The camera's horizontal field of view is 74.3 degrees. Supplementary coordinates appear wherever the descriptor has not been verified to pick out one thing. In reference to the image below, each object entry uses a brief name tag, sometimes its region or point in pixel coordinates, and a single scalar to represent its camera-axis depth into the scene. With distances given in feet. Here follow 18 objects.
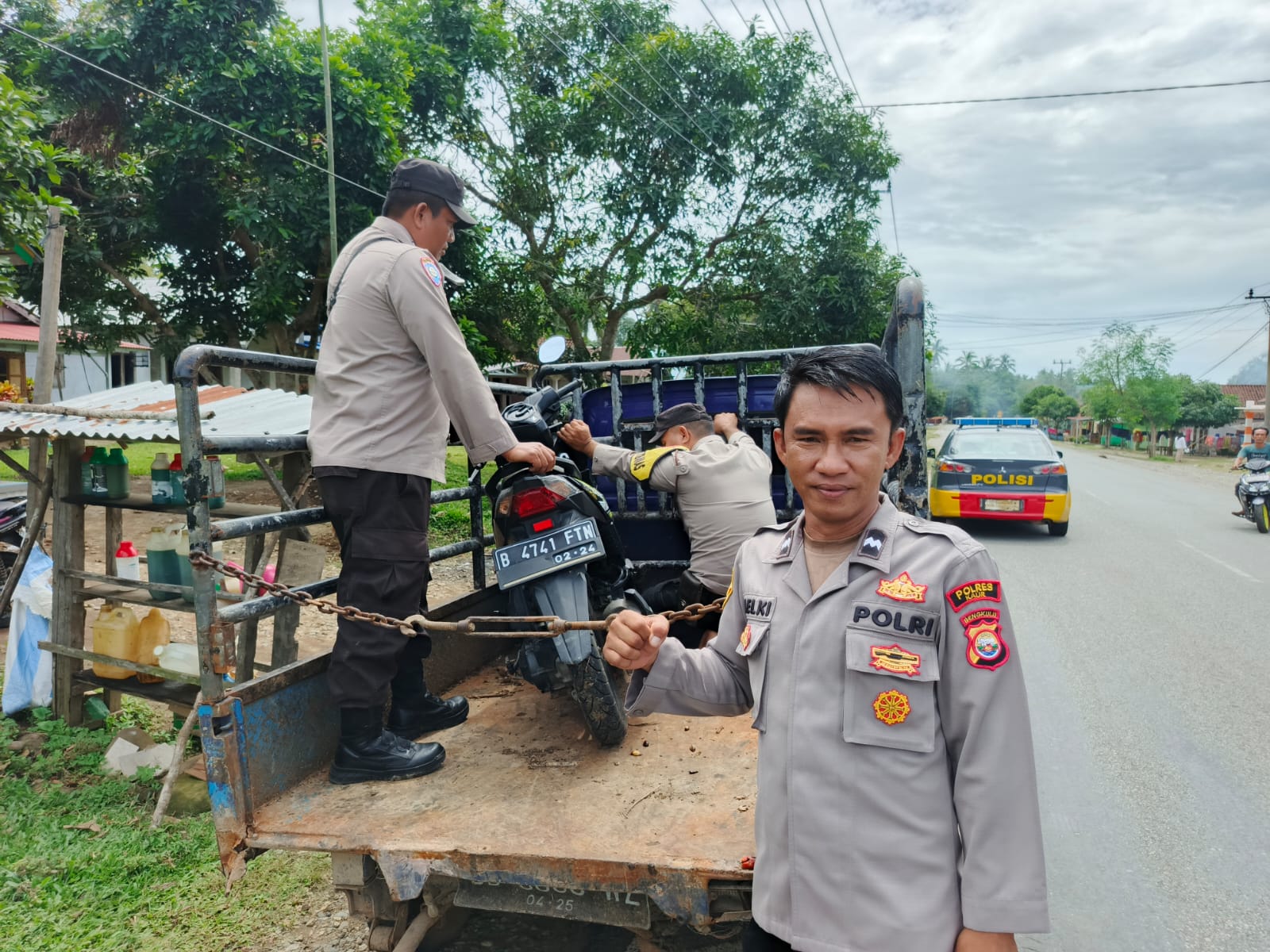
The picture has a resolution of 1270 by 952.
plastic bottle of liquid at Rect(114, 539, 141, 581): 14.89
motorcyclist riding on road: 38.27
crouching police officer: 11.54
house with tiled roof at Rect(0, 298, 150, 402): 68.39
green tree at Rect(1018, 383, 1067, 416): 310.04
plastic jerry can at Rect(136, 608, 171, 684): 14.87
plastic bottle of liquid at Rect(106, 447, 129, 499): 14.74
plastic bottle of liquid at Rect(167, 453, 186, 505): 13.71
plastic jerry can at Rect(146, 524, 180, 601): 14.46
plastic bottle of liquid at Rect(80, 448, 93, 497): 14.80
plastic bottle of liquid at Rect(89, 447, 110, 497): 14.74
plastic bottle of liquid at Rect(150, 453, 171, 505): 13.75
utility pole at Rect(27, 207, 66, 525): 15.44
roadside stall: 12.79
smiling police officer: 4.23
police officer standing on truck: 7.93
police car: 34.55
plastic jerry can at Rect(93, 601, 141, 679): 14.75
